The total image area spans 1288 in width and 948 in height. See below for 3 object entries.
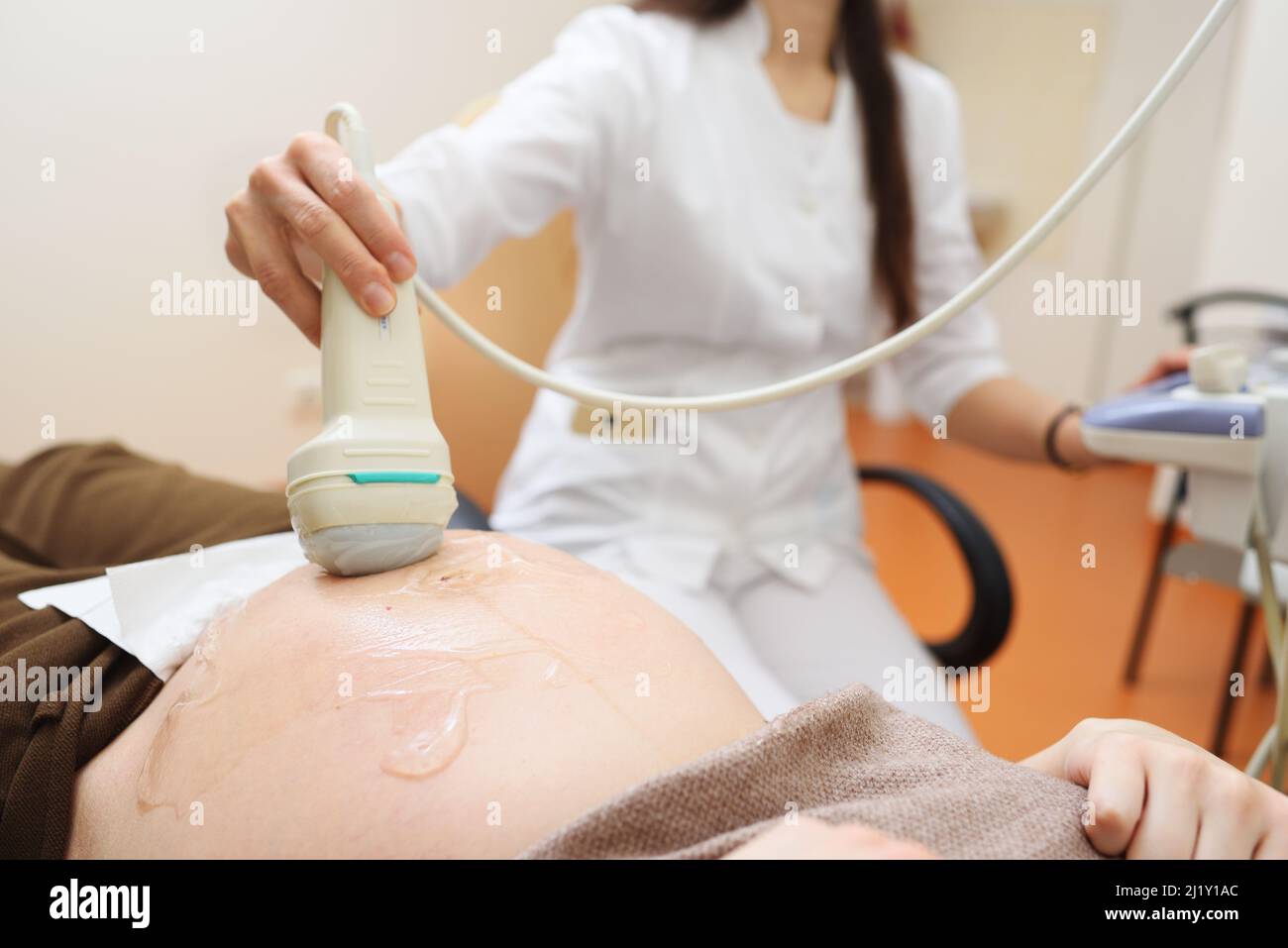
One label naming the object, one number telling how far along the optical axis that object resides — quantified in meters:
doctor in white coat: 0.87
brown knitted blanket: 0.36
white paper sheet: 0.54
